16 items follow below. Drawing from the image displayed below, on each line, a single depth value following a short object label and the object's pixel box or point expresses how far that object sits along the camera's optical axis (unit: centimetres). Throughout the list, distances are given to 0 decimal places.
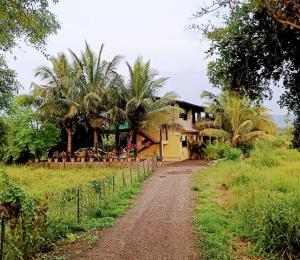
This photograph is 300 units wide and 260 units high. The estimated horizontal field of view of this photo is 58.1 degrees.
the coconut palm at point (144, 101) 1942
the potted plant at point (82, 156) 1850
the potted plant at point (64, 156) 1873
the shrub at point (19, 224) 470
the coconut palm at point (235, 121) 2185
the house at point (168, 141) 2116
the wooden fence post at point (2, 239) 441
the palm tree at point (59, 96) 1931
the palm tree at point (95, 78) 1965
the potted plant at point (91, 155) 1838
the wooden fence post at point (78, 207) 693
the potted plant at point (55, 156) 1893
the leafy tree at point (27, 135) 1950
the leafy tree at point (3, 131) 1518
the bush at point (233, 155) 1855
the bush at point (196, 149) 2331
